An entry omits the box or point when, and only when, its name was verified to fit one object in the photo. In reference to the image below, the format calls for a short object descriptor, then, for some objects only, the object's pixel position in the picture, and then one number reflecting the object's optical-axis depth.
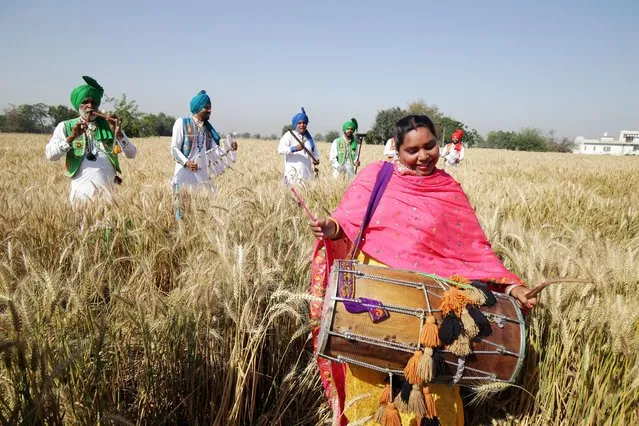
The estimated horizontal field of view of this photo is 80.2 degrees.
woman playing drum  1.59
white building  106.39
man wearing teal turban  4.49
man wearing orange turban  13.02
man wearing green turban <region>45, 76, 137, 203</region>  3.52
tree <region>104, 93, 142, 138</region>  54.38
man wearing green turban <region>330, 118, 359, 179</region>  7.68
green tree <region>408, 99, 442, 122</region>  82.56
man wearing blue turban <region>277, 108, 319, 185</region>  6.90
